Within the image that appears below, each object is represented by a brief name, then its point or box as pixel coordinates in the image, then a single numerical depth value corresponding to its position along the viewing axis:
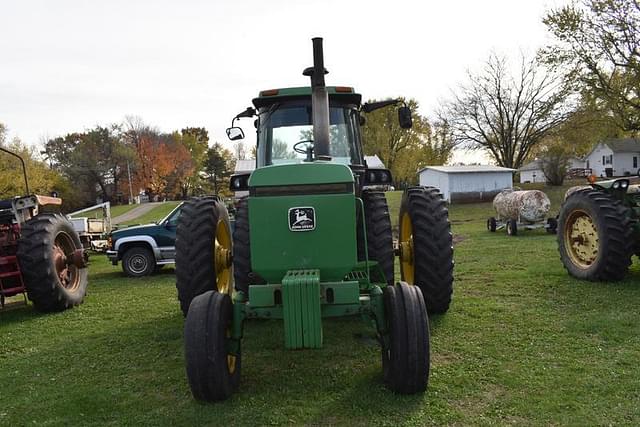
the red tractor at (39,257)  7.11
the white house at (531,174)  75.81
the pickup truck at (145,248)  11.73
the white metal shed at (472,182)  34.91
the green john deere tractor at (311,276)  3.72
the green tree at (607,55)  26.69
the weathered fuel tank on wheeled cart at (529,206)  17.17
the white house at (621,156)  64.25
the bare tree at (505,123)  39.72
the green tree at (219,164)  62.53
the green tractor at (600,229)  7.06
